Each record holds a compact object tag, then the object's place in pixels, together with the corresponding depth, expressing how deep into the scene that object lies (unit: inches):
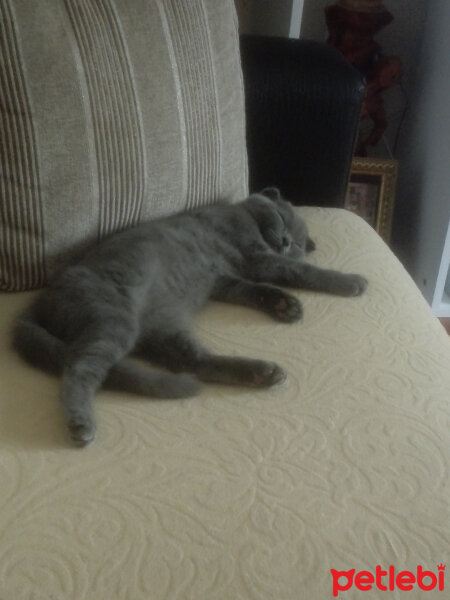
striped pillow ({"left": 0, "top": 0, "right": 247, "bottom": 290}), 38.3
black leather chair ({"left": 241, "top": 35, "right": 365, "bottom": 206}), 56.2
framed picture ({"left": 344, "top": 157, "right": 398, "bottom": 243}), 72.6
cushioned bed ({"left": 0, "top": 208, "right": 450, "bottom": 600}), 24.9
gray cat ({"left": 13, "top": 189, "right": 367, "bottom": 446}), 34.9
